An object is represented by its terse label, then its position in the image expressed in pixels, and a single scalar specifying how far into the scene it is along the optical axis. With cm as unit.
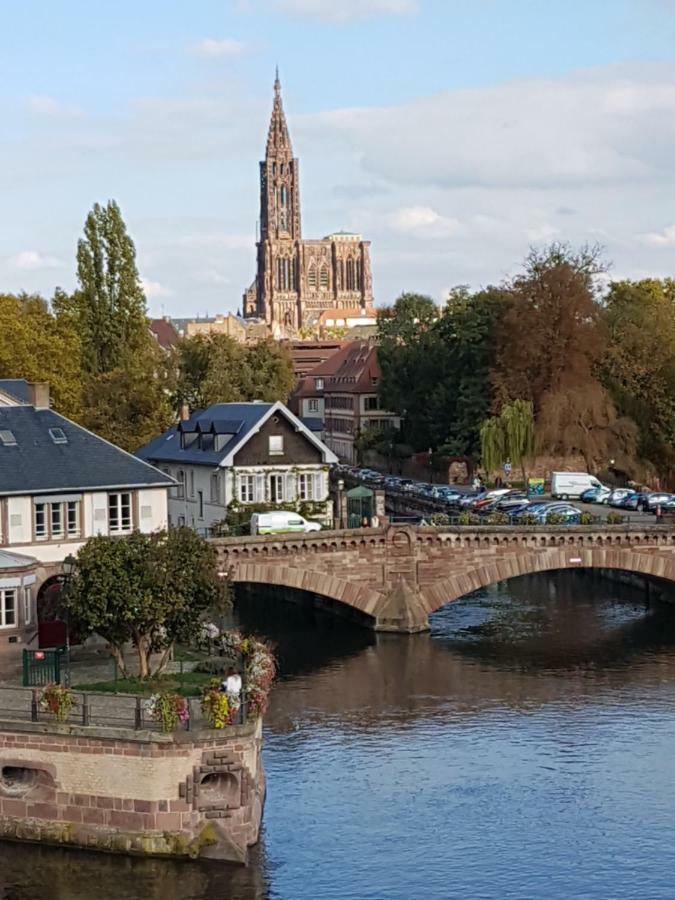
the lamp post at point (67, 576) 5340
